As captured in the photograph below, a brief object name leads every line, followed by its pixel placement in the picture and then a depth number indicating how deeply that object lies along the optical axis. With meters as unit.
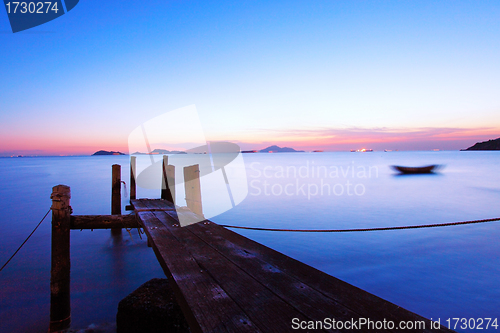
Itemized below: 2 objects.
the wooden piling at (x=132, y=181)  9.82
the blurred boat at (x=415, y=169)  37.62
